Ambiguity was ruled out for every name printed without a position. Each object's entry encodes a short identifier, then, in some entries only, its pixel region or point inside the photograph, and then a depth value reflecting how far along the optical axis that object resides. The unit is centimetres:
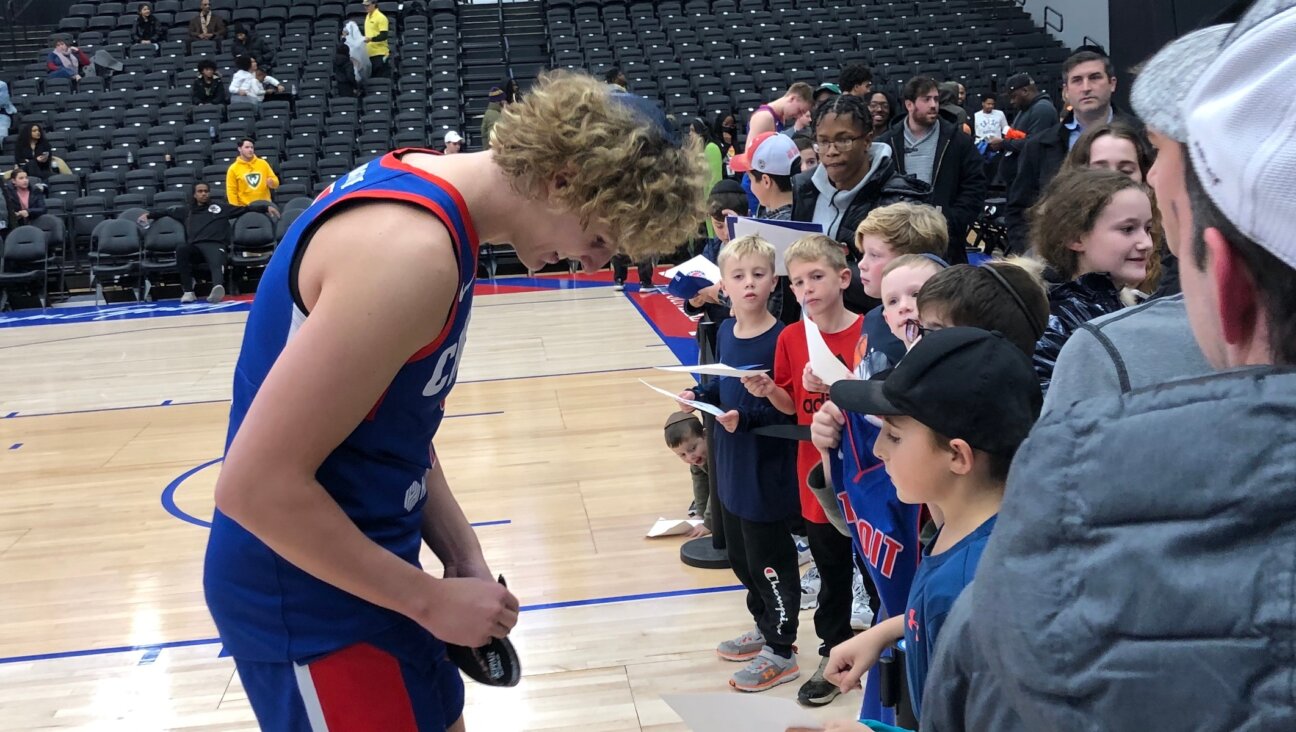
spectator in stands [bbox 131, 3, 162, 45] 1612
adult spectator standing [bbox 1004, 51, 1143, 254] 445
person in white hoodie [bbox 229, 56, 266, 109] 1423
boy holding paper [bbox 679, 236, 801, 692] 322
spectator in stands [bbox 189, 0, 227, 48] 1592
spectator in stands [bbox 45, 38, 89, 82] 1500
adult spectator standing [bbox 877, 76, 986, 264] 493
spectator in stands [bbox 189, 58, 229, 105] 1402
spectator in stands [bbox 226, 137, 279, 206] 1173
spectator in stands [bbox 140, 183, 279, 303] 1116
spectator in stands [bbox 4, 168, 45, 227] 1127
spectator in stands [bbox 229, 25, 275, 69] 1516
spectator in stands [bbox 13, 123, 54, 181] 1241
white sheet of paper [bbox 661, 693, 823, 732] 118
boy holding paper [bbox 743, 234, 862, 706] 306
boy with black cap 146
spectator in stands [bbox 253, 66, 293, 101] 1432
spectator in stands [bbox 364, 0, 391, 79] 1521
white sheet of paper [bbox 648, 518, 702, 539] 453
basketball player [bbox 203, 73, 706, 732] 123
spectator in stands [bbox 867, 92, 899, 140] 662
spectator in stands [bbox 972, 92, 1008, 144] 1177
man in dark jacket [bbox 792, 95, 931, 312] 377
